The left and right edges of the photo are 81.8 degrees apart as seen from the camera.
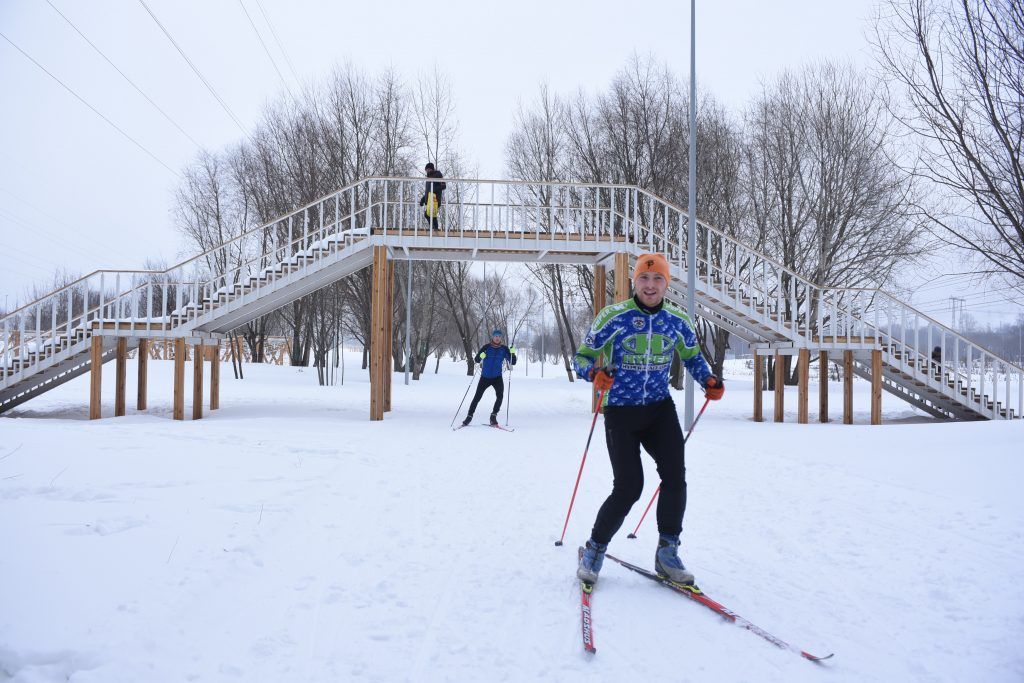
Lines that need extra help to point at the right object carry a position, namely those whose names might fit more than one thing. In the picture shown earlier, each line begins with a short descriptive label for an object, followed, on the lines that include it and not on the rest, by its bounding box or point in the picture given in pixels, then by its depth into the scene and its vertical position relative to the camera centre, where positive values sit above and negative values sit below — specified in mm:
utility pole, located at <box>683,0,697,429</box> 11773 +2349
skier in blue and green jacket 3534 -308
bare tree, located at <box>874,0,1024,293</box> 7109 +2960
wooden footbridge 12852 +749
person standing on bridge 13711 +3517
